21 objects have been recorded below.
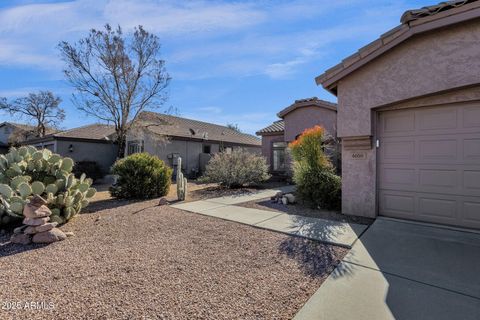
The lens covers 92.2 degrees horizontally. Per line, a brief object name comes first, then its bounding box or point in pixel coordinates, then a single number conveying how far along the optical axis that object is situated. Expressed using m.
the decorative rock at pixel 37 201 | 4.62
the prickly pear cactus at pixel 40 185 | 4.82
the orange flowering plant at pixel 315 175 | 6.91
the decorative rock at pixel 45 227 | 4.45
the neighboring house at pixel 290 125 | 13.04
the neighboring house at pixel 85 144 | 16.42
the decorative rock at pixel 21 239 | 4.37
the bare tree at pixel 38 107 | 21.61
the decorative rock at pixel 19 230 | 4.61
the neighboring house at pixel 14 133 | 22.60
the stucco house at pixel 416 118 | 4.62
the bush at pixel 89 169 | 15.07
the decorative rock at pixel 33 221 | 4.46
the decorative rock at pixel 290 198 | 7.79
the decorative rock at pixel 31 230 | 4.45
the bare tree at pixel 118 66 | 14.22
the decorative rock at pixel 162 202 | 7.80
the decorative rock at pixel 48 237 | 4.39
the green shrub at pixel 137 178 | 8.69
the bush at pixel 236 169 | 11.38
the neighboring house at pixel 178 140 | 16.50
